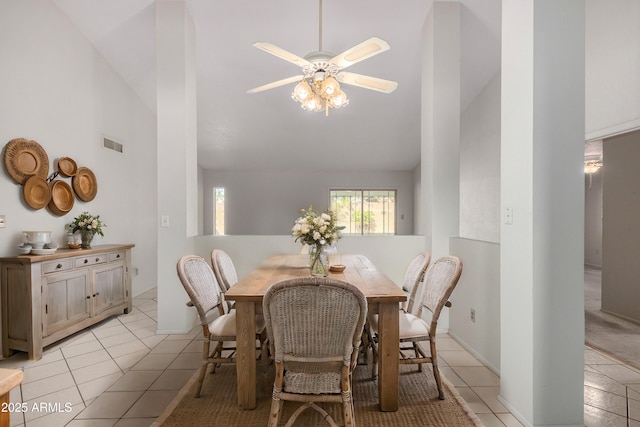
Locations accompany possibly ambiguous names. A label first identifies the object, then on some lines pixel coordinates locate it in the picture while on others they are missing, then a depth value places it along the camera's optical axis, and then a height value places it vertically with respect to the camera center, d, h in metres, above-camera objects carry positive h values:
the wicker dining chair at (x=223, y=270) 2.61 -0.47
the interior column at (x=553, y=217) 1.87 -0.04
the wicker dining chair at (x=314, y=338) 1.56 -0.61
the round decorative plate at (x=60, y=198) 3.56 +0.14
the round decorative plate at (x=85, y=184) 3.89 +0.33
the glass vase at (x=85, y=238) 3.78 -0.29
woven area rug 1.94 -1.20
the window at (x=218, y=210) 8.62 +0.03
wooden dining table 1.93 -0.73
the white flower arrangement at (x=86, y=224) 3.78 -0.14
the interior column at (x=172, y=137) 3.58 +0.78
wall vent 4.51 +0.92
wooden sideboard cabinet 2.85 -0.78
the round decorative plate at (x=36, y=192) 3.20 +0.19
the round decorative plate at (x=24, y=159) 3.00 +0.49
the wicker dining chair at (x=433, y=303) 2.12 -0.61
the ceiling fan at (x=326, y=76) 2.45 +1.07
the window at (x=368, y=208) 8.73 +0.08
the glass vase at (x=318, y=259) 2.43 -0.35
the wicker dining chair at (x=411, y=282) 2.48 -0.56
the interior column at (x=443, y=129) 3.62 +0.88
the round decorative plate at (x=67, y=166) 3.67 +0.50
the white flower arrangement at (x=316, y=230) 2.38 -0.13
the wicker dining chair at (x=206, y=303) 2.13 -0.61
